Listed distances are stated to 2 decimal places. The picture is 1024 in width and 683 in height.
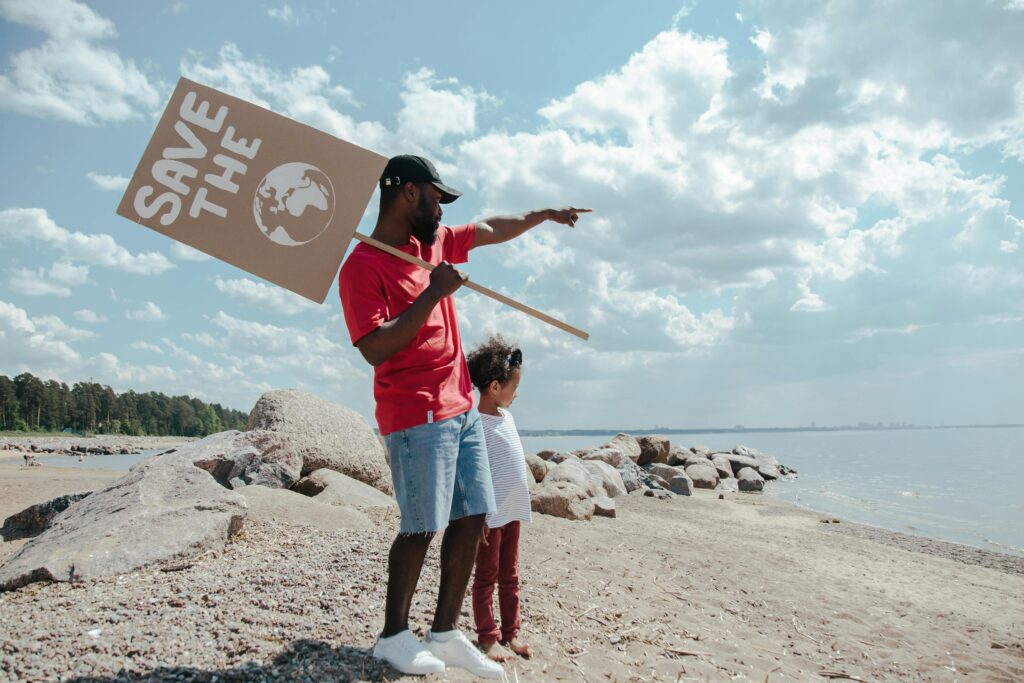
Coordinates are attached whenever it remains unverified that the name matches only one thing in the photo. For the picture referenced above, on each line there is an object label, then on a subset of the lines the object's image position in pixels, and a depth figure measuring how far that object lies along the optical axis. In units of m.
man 2.83
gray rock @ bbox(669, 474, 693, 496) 15.93
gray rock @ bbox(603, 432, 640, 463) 18.06
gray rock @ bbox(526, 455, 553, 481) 12.46
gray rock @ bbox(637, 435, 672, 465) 19.36
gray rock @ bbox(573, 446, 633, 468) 15.70
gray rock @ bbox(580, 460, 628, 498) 13.45
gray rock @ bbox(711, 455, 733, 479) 21.28
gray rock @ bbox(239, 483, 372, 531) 5.47
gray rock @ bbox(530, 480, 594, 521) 8.84
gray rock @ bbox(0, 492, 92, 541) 6.95
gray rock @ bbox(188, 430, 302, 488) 7.19
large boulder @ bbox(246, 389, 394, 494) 8.91
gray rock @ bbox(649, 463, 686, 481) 17.22
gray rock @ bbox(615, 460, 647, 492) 14.70
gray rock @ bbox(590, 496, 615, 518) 9.77
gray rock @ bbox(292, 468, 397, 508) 7.32
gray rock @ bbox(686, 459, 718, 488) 18.08
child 3.49
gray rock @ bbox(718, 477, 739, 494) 18.98
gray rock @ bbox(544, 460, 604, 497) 11.06
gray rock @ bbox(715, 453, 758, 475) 23.56
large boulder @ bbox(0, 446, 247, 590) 4.05
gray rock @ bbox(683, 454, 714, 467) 20.30
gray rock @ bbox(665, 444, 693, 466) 20.61
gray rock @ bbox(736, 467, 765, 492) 20.19
